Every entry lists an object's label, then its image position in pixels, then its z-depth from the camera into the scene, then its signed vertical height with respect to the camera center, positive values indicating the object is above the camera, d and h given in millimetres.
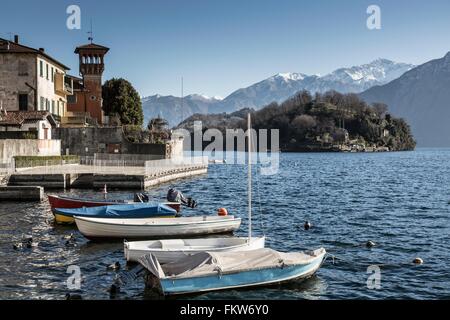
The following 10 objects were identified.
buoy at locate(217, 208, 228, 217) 33594 -4505
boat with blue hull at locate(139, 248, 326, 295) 18953 -4905
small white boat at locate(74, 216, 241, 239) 28719 -4758
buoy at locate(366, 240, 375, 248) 28703 -5645
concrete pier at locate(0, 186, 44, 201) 44062 -4155
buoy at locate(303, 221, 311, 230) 34250 -5468
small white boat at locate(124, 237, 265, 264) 22719 -4781
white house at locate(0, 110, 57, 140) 60906 +2679
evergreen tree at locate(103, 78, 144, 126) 97812 +8877
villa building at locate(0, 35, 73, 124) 68250 +9426
